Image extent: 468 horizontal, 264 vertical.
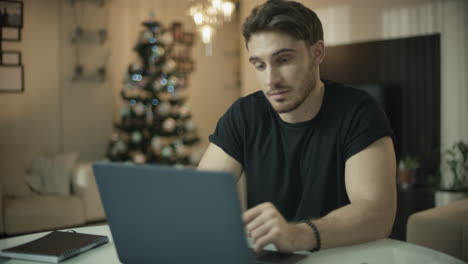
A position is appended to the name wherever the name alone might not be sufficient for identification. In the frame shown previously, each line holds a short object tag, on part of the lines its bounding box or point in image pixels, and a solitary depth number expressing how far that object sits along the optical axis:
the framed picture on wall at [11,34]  4.91
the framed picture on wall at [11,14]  4.92
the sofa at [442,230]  2.28
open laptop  0.73
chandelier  4.38
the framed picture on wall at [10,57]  4.91
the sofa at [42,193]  3.88
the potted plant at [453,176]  3.46
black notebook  1.04
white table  1.02
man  1.13
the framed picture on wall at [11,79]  4.90
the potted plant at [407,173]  4.00
